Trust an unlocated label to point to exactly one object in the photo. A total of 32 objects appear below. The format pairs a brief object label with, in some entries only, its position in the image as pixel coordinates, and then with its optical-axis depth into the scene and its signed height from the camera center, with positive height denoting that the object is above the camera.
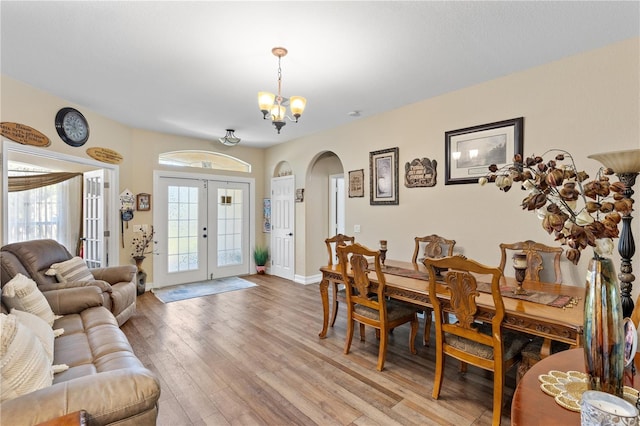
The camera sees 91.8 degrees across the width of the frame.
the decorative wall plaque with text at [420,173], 3.80 +0.51
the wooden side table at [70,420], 1.15 -0.78
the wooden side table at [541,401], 0.88 -0.58
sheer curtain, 4.30 +0.08
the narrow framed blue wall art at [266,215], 6.59 -0.04
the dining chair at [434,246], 3.51 -0.39
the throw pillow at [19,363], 1.32 -0.68
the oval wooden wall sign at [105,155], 4.30 +0.85
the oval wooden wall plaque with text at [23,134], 3.14 +0.84
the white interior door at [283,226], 6.00 -0.26
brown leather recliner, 2.76 -0.69
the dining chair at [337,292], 3.23 -0.84
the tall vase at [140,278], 4.95 -1.05
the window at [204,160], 5.61 +1.02
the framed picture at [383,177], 4.21 +0.52
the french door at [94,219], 4.73 -0.09
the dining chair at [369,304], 2.66 -0.84
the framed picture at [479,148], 3.15 +0.71
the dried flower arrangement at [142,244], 5.12 -0.52
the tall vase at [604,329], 0.87 -0.33
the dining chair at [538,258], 2.72 -0.41
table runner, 2.00 -0.57
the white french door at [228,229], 6.04 -0.31
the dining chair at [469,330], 1.93 -0.80
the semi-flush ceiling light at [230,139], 5.24 +1.27
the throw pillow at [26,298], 2.27 -0.64
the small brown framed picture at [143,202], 5.17 +0.19
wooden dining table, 1.72 -0.60
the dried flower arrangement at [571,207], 0.89 +0.02
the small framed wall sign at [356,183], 4.66 +0.46
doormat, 4.90 -1.30
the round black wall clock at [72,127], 3.78 +1.10
